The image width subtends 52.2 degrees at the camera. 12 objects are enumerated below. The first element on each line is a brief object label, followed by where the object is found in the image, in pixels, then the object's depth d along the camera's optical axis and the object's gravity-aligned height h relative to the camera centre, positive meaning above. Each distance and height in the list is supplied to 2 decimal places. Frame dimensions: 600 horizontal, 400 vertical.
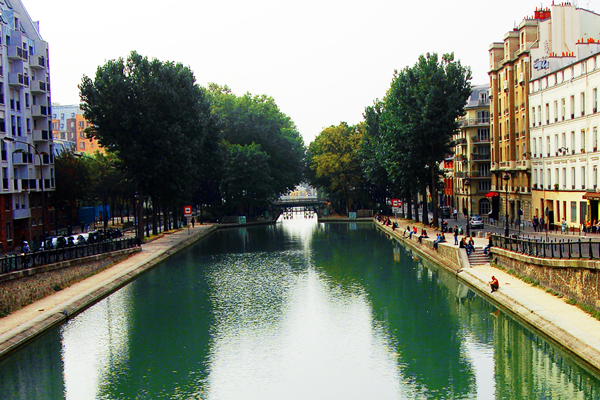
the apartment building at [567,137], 54.91 +4.72
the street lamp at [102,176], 81.50 +3.54
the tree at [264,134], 117.81 +11.94
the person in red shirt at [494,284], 36.56 -5.83
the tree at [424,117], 68.88 +8.34
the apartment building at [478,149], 95.69 +6.03
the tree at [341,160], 109.81 +5.79
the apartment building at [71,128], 168.00 +20.53
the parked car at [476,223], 70.00 -4.17
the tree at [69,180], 78.38 +2.81
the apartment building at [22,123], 59.62 +8.53
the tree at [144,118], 65.62 +8.89
